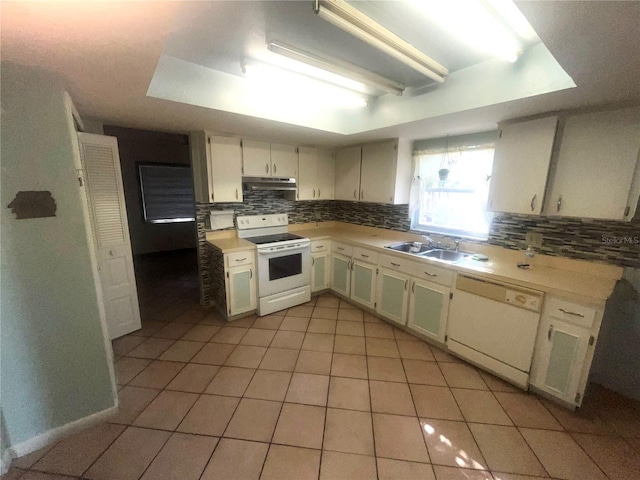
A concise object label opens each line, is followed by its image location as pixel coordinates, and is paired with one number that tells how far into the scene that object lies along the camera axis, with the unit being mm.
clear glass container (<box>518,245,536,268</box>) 2287
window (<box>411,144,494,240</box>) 2661
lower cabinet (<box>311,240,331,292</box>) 3436
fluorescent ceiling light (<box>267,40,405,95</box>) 1431
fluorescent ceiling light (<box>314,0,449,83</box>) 1062
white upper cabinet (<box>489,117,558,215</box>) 1958
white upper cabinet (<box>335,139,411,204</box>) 3068
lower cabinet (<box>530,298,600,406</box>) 1679
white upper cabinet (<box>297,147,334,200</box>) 3513
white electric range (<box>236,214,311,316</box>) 2969
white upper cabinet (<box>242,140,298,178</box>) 3043
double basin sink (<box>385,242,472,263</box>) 2664
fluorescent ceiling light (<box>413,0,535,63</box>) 1127
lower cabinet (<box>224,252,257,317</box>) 2803
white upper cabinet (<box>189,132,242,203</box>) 2799
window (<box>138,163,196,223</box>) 5031
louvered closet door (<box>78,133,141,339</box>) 2234
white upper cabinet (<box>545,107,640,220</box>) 1667
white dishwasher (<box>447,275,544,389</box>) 1906
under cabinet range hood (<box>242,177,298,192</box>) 3104
